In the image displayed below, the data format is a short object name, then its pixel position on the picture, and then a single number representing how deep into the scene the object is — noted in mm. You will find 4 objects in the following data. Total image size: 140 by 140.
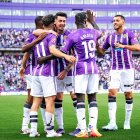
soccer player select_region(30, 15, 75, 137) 14778
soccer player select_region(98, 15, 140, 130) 17429
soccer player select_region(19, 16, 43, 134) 16431
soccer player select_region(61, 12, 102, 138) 14883
